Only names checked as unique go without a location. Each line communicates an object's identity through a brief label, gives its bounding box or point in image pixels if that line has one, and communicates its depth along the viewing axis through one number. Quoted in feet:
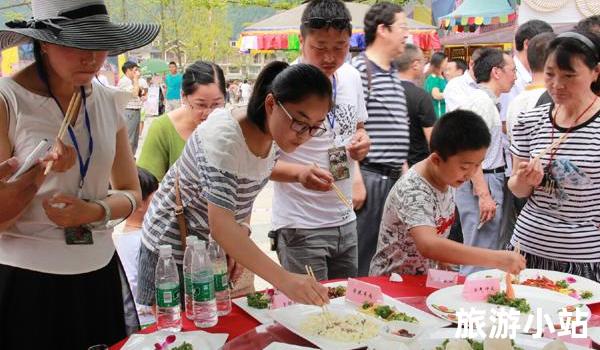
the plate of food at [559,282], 5.31
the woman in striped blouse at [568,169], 6.43
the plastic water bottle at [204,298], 4.65
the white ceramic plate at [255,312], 4.81
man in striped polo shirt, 8.79
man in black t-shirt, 10.25
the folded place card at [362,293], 5.05
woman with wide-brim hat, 4.58
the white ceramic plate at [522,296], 4.84
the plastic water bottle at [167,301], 4.59
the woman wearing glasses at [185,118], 8.11
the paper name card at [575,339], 4.22
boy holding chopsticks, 5.80
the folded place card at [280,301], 5.06
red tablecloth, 4.65
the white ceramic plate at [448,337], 4.11
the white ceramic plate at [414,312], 4.64
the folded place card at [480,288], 5.18
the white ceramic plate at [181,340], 4.21
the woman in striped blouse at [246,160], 4.71
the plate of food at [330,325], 4.32
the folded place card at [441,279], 5.61
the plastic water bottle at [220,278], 5.00
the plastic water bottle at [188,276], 4.86
